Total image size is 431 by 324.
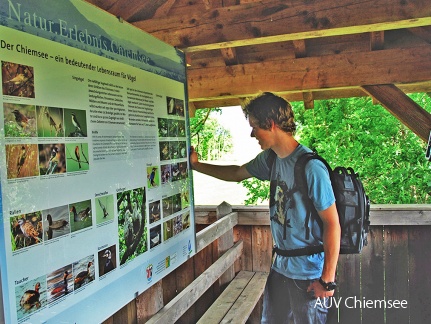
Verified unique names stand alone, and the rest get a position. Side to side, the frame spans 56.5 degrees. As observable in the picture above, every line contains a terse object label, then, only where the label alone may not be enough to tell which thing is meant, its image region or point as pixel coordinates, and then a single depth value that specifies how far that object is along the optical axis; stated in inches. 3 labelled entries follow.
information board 50.8
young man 85.7
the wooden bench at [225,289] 98.5
